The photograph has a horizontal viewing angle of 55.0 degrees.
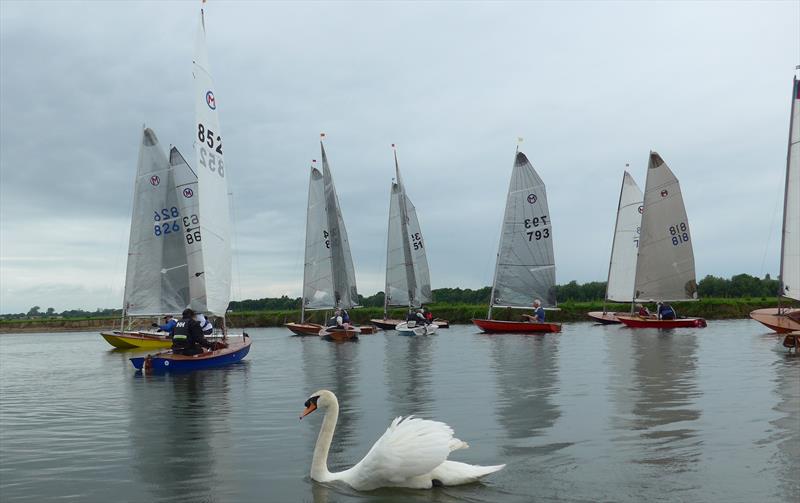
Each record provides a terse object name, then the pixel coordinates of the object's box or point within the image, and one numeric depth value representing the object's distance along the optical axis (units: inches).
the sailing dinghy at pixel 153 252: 1534.2
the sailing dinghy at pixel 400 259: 2431.1
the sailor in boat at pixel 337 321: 1800.0
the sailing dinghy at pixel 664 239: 1934.1
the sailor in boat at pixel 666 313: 1782.7
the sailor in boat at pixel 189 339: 928.3
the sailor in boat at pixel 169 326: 1426.7
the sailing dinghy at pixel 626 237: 2210.9
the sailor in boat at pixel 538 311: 1799.7
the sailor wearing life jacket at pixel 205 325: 1090.0
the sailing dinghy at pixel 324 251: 2236.7
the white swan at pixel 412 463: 311.0
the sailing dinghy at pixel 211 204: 1068.5
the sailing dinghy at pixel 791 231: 1240.2
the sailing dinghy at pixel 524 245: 1878.7
